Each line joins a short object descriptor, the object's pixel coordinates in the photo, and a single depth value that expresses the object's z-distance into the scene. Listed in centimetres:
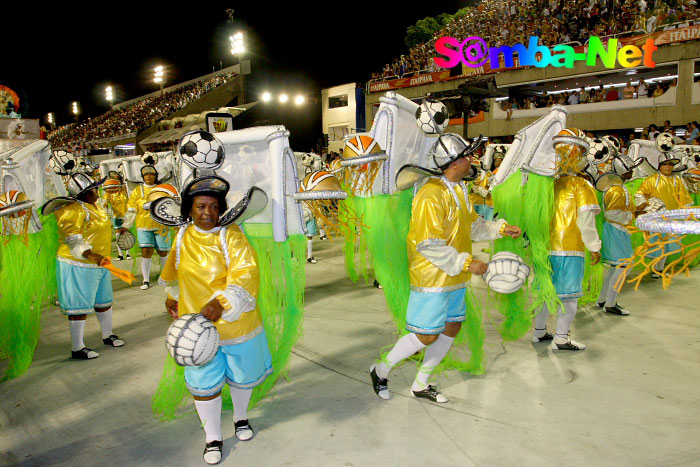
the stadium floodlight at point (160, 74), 4366
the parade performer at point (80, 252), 418
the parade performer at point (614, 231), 489
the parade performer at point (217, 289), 261
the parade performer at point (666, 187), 612
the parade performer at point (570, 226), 403
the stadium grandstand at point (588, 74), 1466
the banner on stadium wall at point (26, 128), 1667
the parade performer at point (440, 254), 308
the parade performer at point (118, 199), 791
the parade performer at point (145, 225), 663
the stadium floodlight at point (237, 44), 3158
